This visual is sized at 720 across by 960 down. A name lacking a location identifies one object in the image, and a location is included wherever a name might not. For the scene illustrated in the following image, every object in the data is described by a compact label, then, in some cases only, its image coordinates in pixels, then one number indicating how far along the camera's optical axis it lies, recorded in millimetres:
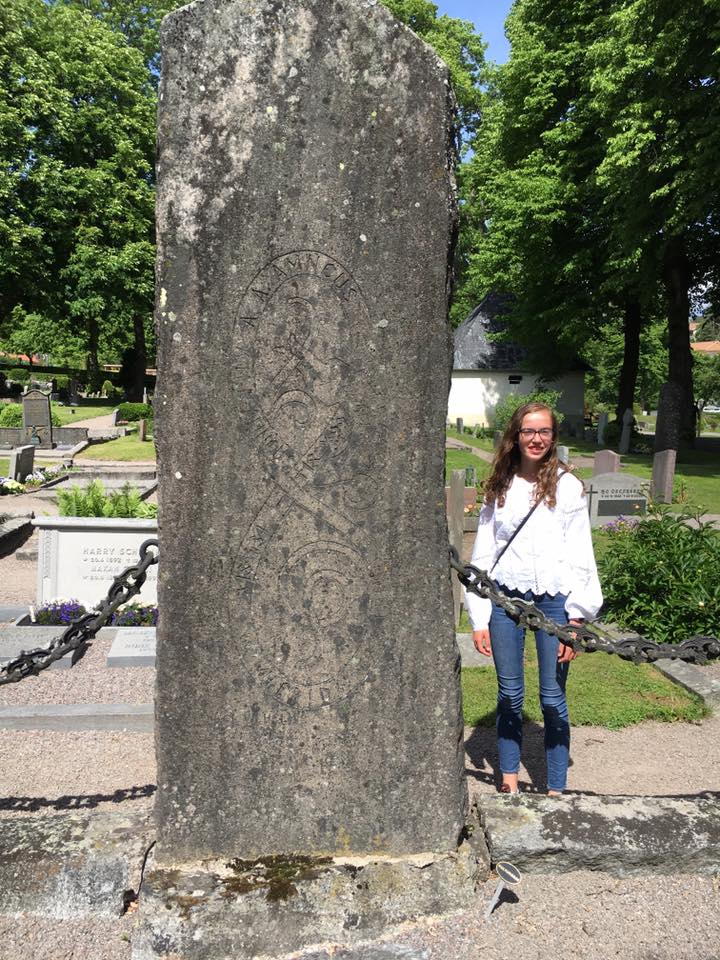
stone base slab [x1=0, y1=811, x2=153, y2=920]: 2762
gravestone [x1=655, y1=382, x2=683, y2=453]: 22984
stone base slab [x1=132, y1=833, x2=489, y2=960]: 2596
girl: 3691
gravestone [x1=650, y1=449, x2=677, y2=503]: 13664
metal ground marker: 2727
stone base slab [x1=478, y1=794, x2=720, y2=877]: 2936
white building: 40031
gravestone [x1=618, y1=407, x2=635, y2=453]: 26086
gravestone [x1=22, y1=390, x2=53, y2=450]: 23250
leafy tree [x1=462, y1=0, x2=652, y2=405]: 24672
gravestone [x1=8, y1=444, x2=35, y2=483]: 16375
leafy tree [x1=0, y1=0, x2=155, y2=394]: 28656
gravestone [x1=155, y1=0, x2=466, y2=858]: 2445
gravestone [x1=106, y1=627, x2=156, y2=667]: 6781
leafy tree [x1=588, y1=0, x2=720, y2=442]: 18000
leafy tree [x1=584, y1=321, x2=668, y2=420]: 48656
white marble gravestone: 8102
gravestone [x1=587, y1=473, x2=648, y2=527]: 12406
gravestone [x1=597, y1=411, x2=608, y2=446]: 28517
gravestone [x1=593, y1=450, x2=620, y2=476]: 13859
